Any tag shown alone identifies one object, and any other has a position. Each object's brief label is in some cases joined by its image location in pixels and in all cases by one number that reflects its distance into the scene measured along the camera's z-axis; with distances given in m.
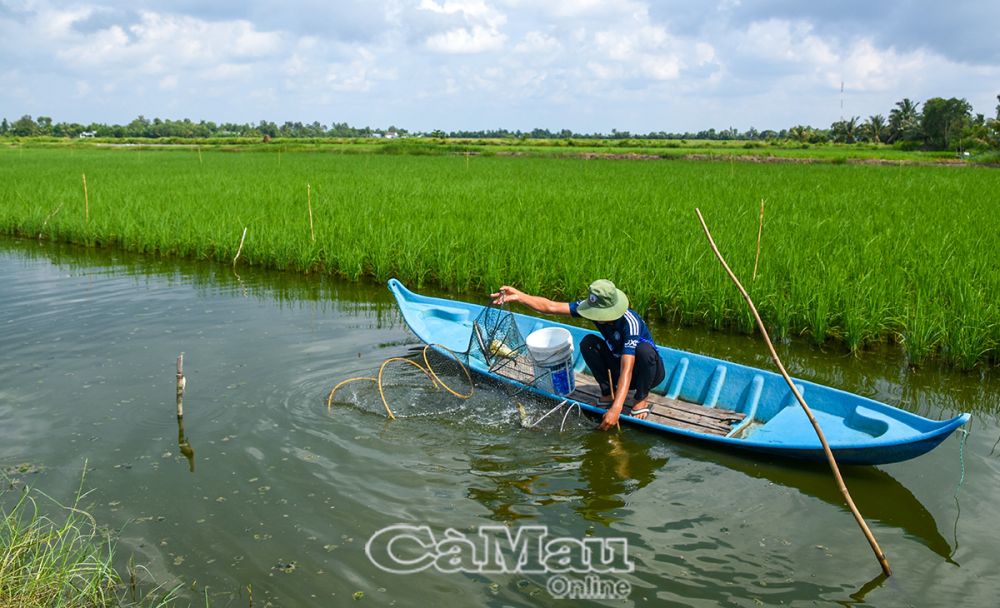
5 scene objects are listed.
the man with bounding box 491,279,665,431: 3.88
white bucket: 4.23
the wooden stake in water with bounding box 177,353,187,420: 3.74
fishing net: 4.40
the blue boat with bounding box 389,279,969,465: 3.24
